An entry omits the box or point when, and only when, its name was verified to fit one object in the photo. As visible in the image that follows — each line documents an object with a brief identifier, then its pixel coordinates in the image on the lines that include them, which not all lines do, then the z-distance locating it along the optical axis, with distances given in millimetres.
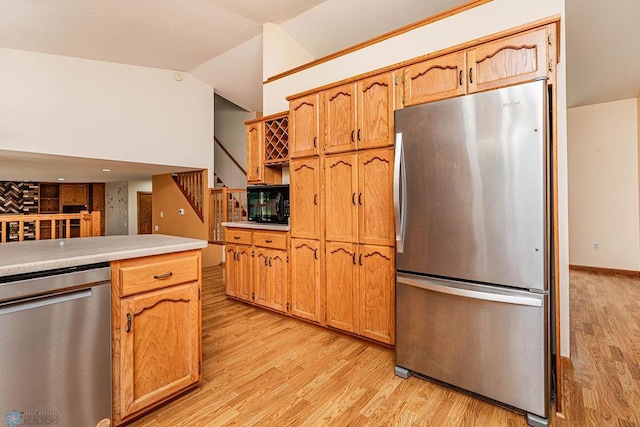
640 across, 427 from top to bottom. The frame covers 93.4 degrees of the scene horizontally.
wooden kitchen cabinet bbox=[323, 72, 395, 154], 2307
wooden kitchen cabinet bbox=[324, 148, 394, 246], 2316
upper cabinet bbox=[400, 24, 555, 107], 1688
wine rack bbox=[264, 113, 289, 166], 3367
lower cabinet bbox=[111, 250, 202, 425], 1510
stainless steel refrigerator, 1540
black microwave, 3162
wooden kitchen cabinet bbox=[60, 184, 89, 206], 8695
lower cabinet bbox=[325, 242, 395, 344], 2314
